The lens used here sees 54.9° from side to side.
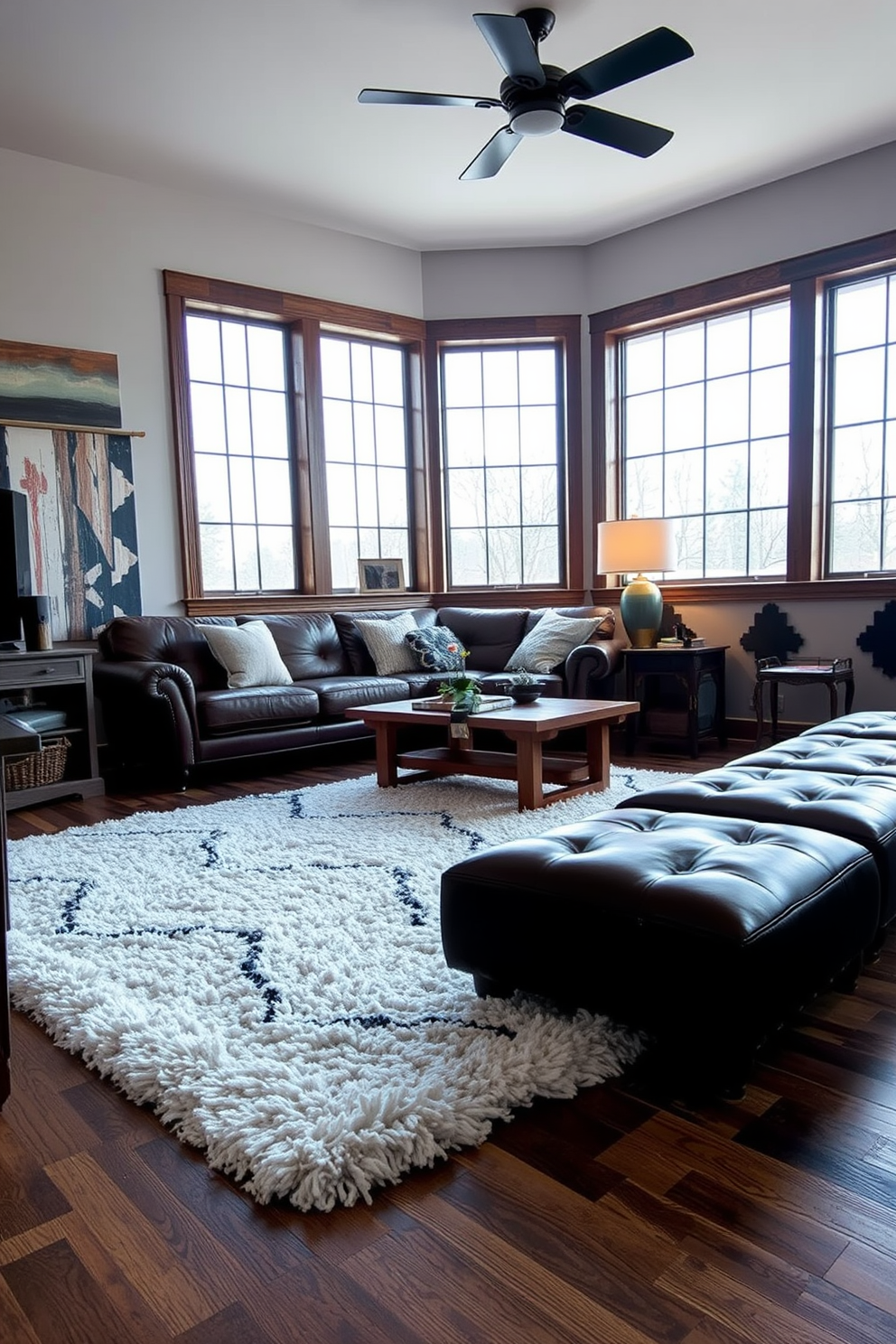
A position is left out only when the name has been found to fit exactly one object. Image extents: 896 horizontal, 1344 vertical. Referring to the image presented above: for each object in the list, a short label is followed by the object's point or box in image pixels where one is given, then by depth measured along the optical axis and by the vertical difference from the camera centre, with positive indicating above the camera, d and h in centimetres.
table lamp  490 +14
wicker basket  388 -77
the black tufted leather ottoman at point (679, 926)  140 -61
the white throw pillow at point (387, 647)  522 -35
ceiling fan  292 +183
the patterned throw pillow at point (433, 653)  523 -39
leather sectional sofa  404 -51
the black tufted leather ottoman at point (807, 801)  184 -53
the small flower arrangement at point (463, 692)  358 -45
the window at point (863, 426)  472 +84
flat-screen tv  394 +18
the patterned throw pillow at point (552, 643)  499 -34
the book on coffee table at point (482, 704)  364 -50
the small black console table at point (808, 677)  431 -49
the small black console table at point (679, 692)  475 -64
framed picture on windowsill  586 +9
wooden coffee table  337 -71
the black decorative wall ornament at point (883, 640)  460 -34
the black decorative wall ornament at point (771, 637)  502 -33
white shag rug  137 -86
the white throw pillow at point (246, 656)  457 -34
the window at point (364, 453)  579 +94
